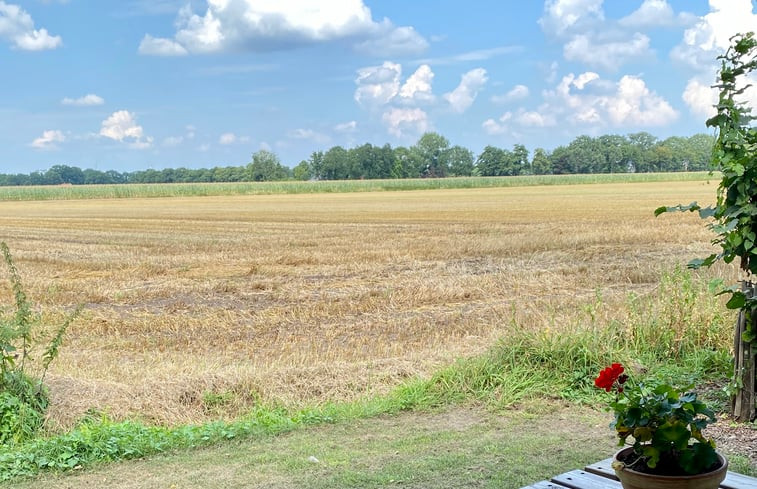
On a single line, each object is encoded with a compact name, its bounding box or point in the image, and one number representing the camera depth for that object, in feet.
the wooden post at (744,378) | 18.49
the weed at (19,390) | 19.96
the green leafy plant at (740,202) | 17.19
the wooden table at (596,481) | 9.93
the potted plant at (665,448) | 8.71
